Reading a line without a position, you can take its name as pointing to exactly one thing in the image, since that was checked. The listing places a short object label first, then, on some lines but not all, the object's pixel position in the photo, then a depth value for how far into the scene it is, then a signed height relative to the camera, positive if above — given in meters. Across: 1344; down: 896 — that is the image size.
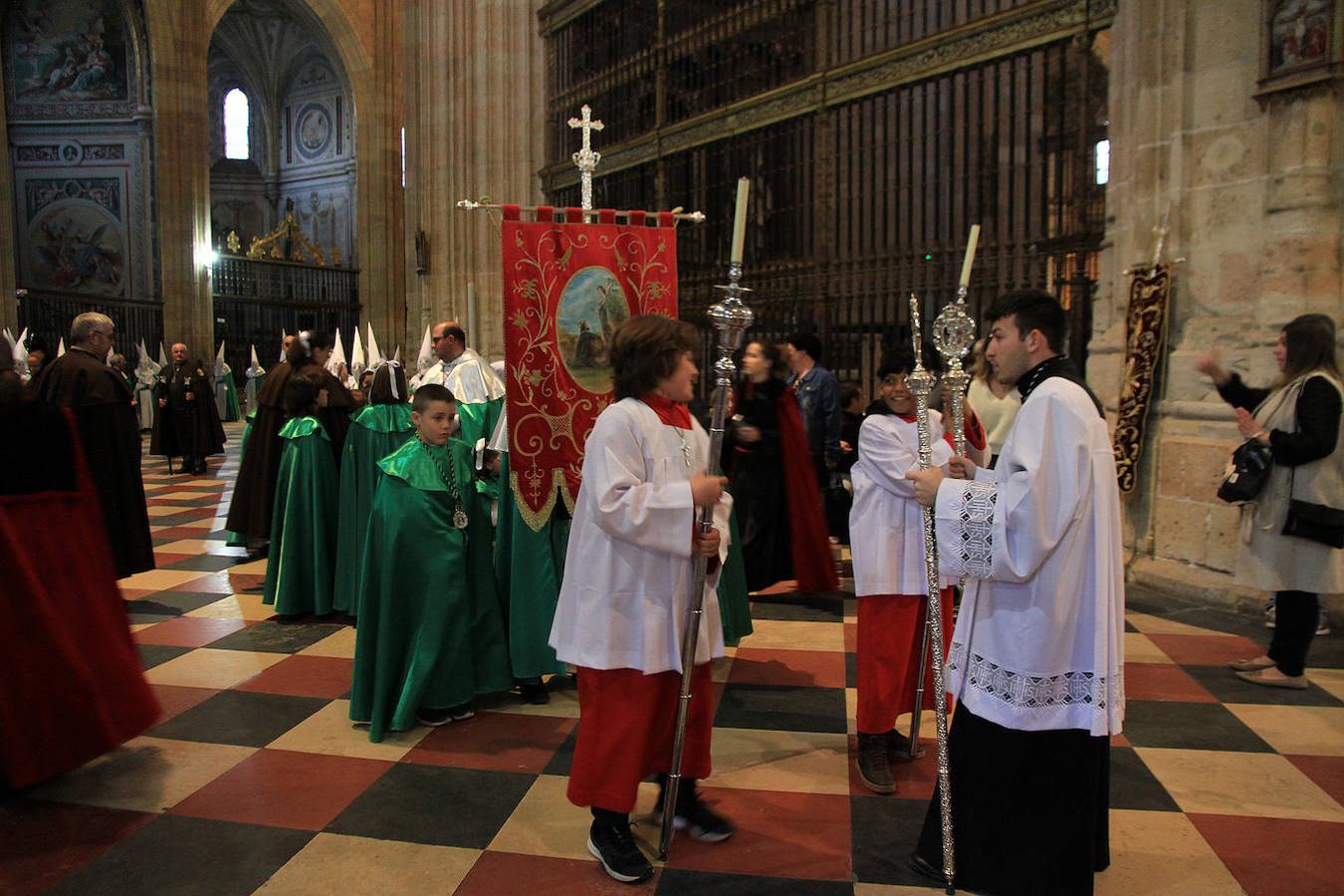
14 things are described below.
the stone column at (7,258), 17.80 +2.43
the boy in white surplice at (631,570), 2.36 -0.47
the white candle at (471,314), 4.00 +0.31
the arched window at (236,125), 27.30 +7.44
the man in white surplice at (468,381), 4.91 +0.03
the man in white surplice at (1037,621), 2.06 -0.53
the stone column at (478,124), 11.28 +3.10
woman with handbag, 3.83 -0.46
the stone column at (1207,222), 4.73 +0.85
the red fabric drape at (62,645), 2.97 -0.83
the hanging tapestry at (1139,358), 5.35 +0.15
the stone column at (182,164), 19.91 +4.65
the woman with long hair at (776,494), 5.04 -0.60
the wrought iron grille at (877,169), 6.27 +1.67
